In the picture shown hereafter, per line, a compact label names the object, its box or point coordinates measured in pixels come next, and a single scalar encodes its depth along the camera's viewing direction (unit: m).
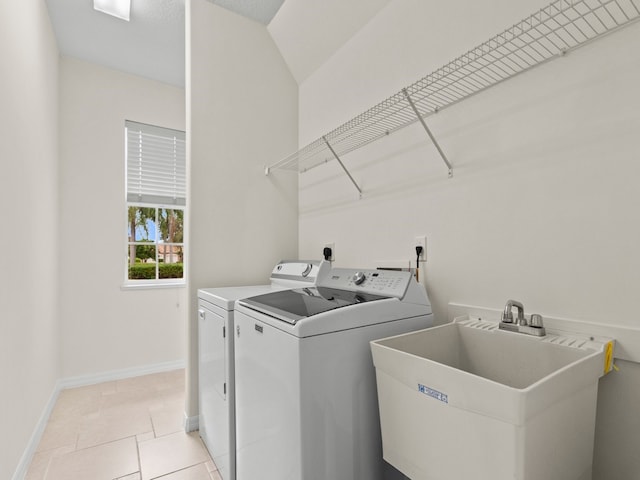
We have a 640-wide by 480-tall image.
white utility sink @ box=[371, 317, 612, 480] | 0.75
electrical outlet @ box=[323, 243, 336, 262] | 2.27
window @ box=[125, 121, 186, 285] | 3.38
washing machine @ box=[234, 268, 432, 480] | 1.12
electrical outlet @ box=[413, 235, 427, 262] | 1.64
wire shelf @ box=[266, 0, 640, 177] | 1.05
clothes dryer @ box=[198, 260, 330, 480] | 1.65
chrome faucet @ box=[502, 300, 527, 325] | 1.17
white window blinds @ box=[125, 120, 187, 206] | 3.37
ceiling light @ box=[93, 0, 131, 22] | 2.36
